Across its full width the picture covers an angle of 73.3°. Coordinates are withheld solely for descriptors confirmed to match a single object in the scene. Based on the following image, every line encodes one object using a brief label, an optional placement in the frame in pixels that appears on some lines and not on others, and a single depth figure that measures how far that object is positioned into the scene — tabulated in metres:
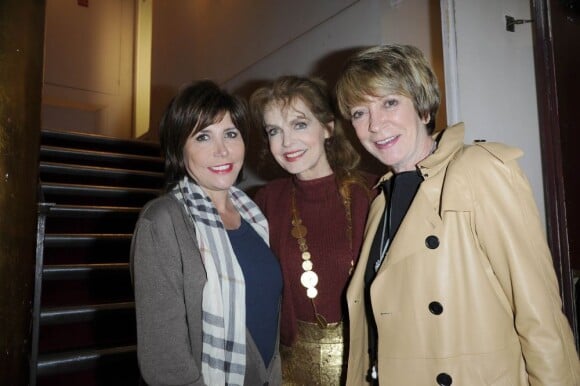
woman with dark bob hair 1.21
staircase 2.11
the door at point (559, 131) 2.11
